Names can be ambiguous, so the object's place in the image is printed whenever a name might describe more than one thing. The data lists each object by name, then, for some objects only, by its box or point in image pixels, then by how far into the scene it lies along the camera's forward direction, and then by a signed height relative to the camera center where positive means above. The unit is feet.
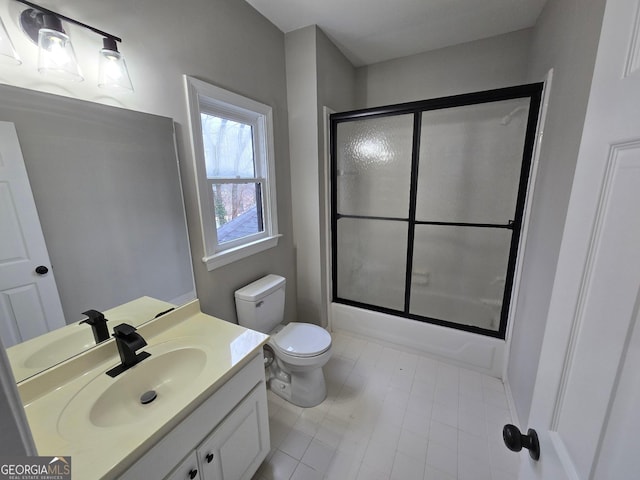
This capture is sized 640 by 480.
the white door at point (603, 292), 1.27 -0.61
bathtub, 6.47 -4.05
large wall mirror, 2.80 -0.30
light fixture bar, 2.75 +1.92
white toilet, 5.37 -3.24
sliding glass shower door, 5.92 -0.49
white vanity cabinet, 2.69 -2.93
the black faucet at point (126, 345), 3.33 -1.93
